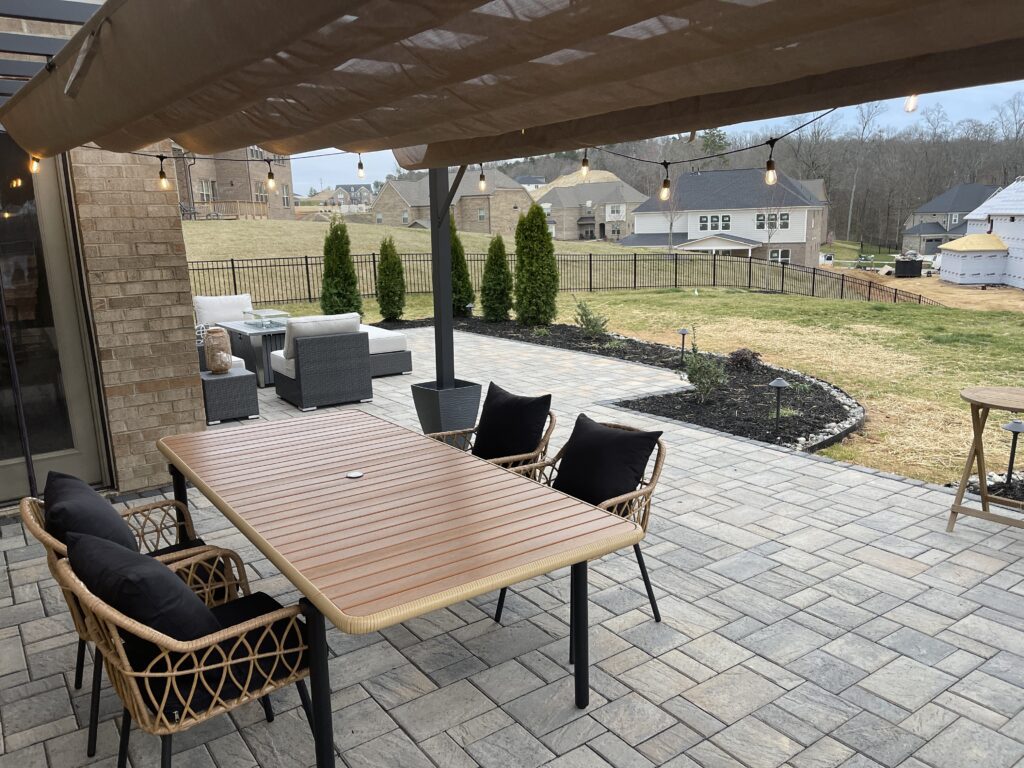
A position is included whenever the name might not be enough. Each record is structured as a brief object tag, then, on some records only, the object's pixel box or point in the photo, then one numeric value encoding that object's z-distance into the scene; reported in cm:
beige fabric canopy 155
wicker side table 686
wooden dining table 221
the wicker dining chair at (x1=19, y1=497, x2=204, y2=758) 238
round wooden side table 407
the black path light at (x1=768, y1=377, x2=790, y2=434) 616
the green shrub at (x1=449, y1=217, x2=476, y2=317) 1311
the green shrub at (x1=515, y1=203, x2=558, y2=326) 1246
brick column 488
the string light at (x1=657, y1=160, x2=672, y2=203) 413
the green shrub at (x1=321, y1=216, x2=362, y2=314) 1299
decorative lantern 698
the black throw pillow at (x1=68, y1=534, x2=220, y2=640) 206
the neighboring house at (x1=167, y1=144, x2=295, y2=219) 3612
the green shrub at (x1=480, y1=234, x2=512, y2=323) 1311
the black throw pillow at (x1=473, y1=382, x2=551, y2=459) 397
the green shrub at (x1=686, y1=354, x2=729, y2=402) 729
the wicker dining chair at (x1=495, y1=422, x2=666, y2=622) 310
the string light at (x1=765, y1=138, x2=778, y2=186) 356
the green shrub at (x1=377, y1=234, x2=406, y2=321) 1346
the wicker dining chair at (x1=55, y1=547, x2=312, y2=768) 203
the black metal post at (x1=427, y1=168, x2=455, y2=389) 567
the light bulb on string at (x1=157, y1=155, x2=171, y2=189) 493
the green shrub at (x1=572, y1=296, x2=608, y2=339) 1122
